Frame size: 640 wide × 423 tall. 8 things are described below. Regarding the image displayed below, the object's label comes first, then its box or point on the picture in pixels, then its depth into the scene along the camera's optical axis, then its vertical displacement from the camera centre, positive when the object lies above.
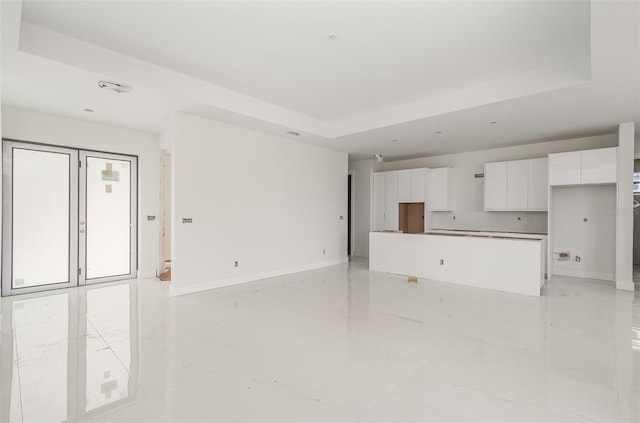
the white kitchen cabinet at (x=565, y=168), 5.49 +0.82
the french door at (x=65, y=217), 4.78 -0.14
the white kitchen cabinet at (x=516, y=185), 6.13 +0.58
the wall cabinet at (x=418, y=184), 7.66 +0.71
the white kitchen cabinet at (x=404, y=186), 7.90 +0.67
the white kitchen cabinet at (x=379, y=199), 8.37 +0.35
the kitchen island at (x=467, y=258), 4.78 -0.80
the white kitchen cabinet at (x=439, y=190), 7.53 +0.55
